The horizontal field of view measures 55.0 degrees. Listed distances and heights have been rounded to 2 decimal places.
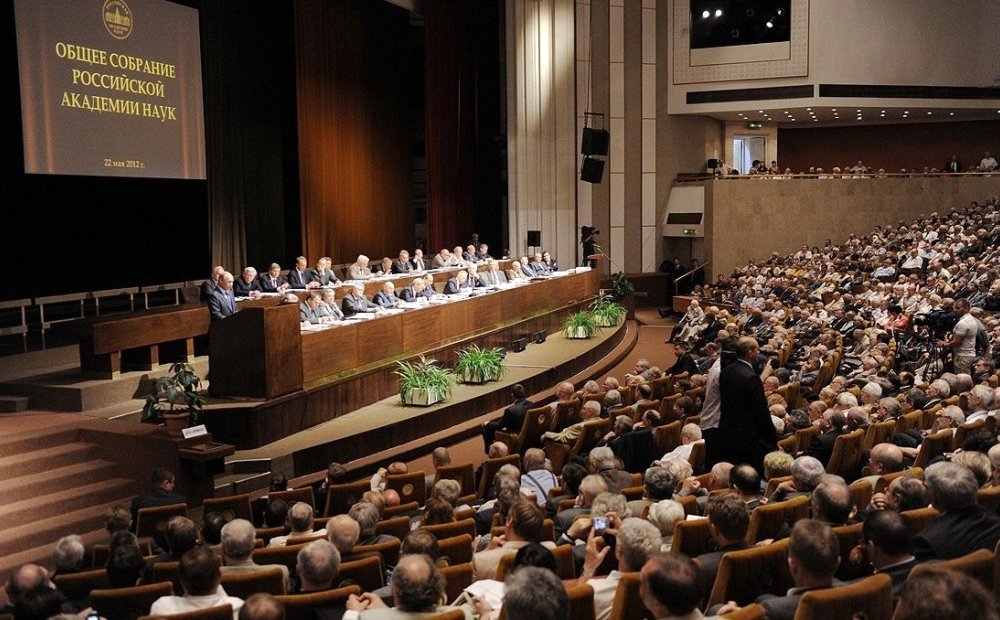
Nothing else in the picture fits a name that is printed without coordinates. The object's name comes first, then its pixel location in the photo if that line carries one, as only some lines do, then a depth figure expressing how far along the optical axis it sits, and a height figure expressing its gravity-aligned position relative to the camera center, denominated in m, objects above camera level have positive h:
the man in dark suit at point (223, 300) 9.88 -0.83
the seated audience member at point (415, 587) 3.01 -1.16
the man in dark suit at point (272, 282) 12.50 -0.83
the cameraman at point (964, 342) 8.94 -1.28
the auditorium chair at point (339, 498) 6.32 -1.86
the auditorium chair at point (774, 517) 4.17 -1.35
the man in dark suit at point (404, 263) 15.50 -0.78
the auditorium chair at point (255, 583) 3.88 -1.47
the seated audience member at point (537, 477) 5.79 -1.64
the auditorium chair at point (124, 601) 3.80 -1.50
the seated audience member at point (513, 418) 8.66 -1.83
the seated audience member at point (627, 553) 3.39 -1.21
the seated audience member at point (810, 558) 3.11 -1.13
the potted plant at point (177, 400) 7.86 -1.50
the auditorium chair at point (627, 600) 3.10 -1.25
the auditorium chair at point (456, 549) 4.30 -1.50
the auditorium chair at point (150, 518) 5.93 -1.84
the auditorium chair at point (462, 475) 6.69 -1.82
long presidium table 8.78 -1.33
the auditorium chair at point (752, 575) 3.47 -1.33
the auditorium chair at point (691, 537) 3.97 -1.36
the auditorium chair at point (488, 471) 6.80 -1.82
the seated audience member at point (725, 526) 3.70 -1.22
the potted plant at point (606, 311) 16.45 -1.72
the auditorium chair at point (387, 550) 4.36 -1.52
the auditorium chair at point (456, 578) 3.83 -1.45
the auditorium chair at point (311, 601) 3.46 -1.38
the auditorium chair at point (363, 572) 3.97 -1.47
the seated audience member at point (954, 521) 3.55 -1.19
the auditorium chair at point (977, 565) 3.04 -1.14
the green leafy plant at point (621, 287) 18.60 -1.48
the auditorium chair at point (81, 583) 4.33 -1.63
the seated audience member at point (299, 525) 4.78 -1.53
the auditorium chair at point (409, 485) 6.46 -1.81
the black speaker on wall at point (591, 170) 21.14 +0.92
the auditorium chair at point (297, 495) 6.14 -1.81
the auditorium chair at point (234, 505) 6.11 -1.82
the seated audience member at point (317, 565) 3.65 -1.32
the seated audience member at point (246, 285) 11.84 -0.83
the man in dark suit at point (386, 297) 11.89 -1.01
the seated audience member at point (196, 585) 3.57 -1.36
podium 8.74 -1.24
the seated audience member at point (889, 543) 3.40 -1.19
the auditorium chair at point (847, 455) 5.93 -1.54
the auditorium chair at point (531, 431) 8.30 -1.90
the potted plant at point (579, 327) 15.02 -1.79
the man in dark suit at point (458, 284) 13.54 -0.99
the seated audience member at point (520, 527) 3.81 -1.27
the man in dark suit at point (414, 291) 12.45 -0.98
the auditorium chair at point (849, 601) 2.82 -1.17
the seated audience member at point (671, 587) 2.73 -1.07
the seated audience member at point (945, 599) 2.09 -0.86
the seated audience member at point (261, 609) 2.78 -1.13
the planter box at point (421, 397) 10.15 -1.91
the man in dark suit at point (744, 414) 5.76 -1.23
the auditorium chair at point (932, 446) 5.69 -1.43
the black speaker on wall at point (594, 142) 21.02 +1.54
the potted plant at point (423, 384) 10.16 -1.79
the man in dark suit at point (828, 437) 6.22 -1.50
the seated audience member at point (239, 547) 4.12 -1.41
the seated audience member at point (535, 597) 2.47 -0.99
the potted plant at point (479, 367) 11.30 -1.79
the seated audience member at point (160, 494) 6.23 -1.80
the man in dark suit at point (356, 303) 11.30 -1.02
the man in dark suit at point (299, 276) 13.13 -0.80
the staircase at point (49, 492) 6.70 -2.06
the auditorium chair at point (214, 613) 3.30 -1.35
